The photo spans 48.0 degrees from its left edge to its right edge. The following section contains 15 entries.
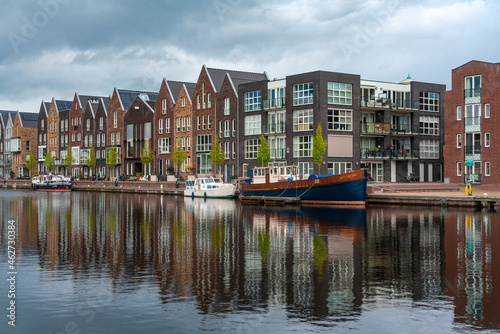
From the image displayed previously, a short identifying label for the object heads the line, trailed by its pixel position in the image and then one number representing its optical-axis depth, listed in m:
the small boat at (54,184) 87.38
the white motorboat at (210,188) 61.31
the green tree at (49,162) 117.12
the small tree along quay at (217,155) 74.19
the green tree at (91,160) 103.56
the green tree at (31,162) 123.88
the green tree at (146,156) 88.56
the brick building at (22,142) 133.88
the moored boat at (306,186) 47.41
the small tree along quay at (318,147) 60.19
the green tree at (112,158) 96.72
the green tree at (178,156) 81.72
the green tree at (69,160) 111.31
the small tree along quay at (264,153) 66.00
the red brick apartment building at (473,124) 56.69
